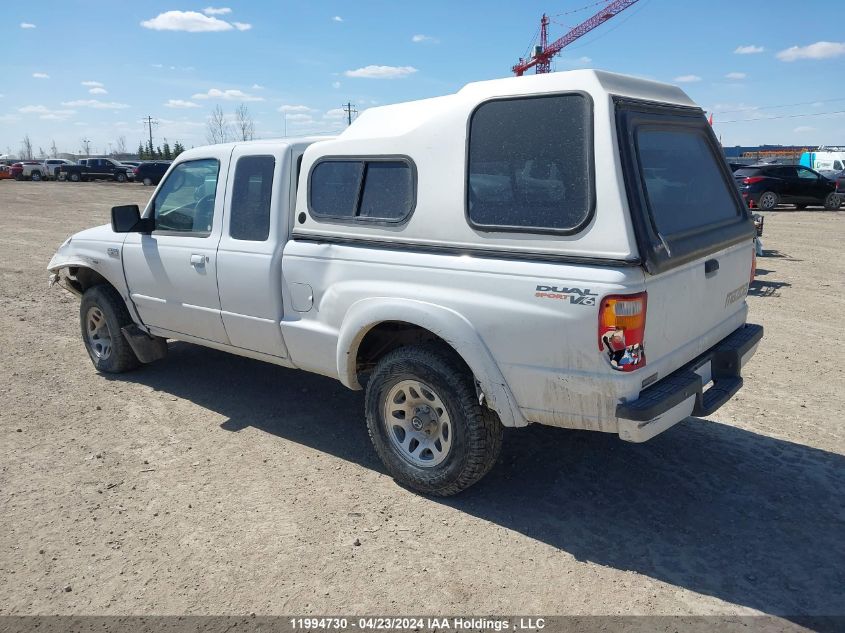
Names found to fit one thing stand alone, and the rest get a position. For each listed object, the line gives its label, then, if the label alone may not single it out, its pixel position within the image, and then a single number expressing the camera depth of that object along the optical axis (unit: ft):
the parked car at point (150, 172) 136.46
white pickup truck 10.02
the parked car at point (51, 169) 157.07
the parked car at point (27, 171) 156.79
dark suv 69.62
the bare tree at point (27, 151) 538.47
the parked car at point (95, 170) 151.43
